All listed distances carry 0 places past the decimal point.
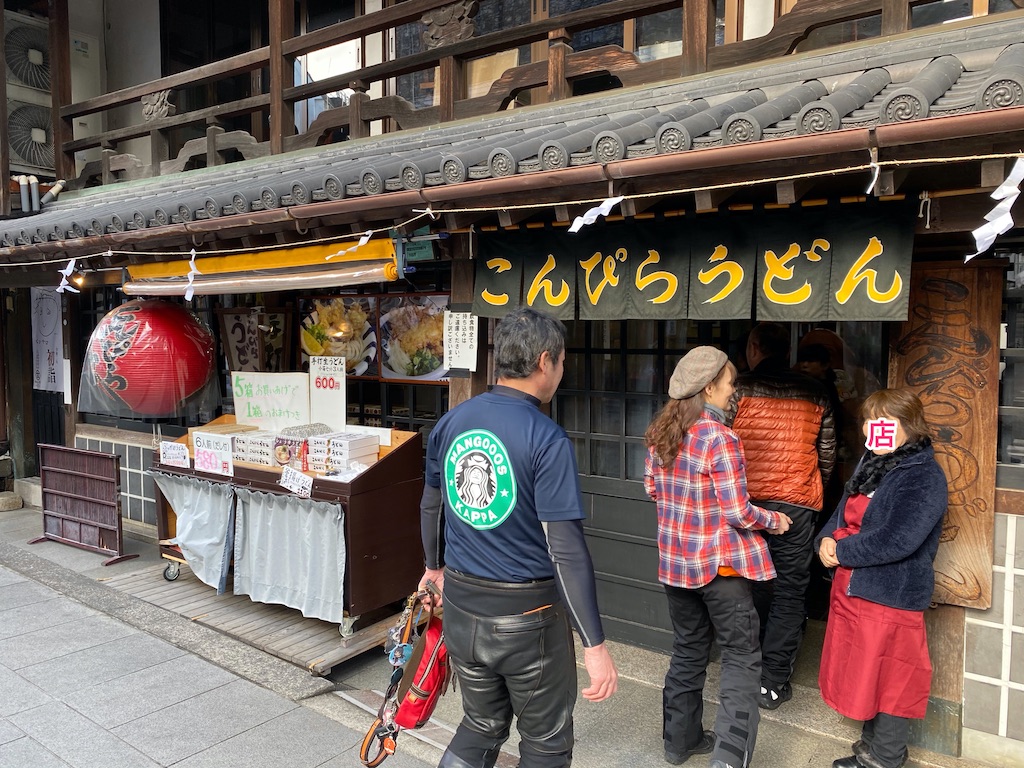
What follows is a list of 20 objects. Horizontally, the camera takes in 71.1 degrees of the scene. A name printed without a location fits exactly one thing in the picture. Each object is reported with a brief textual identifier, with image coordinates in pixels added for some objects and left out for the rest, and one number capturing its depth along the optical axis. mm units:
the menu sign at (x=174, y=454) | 7461
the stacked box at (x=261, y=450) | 6766
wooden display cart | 6086
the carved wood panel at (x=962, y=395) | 4176
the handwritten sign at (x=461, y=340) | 5824
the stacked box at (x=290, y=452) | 6516
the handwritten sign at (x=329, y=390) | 6910
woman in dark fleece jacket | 3939
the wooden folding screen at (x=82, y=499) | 8477
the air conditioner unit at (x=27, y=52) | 10930
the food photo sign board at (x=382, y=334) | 6988
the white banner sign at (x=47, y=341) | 10719
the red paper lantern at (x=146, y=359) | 6746
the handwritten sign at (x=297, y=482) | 6238
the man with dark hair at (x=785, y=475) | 5039
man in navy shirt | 3145
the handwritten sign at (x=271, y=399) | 7254
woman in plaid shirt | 4051
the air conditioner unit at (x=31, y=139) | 10875
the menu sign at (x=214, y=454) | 6980
